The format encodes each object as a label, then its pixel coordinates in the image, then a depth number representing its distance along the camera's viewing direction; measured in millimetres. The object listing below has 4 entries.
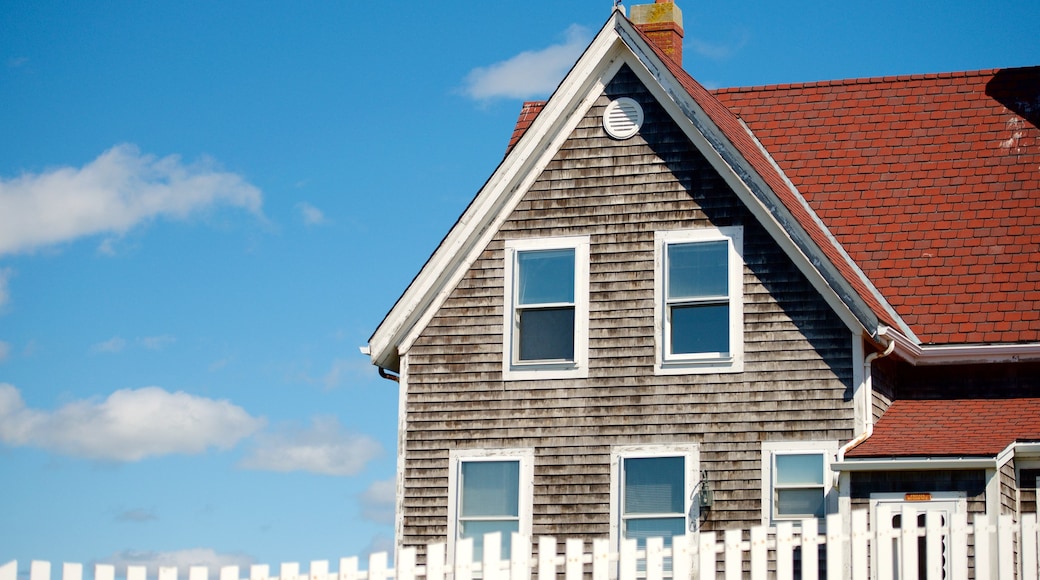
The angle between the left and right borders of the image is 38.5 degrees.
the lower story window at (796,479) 17453
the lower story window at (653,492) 17906
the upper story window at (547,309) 18734
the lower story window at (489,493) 18391
